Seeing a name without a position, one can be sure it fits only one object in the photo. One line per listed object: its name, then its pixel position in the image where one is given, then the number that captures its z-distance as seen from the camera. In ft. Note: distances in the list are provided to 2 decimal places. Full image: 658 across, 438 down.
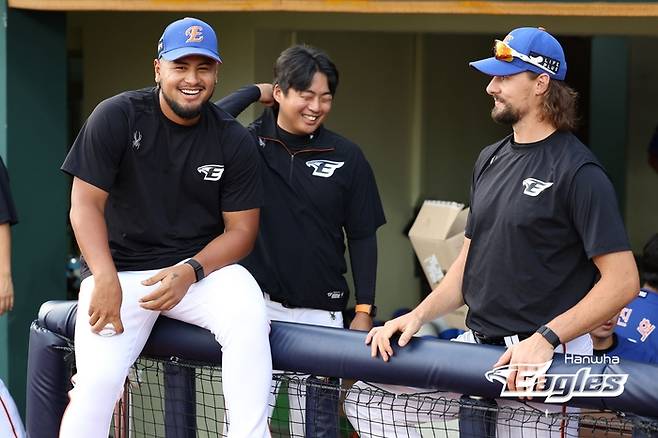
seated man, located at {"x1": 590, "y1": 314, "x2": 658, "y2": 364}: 25.73
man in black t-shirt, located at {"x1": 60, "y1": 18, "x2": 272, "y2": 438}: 20.71
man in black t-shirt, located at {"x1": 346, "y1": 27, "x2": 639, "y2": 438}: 18.62
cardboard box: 37.99
